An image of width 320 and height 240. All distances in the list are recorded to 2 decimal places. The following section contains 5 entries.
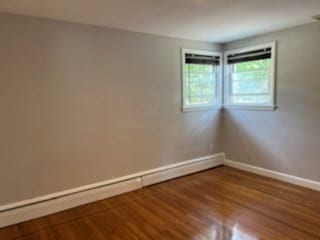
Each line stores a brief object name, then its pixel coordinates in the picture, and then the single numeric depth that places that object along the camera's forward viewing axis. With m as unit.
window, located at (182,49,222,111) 4.16
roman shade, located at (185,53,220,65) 4.15
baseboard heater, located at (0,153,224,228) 2.78
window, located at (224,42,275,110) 3.86
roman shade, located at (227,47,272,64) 3.87
